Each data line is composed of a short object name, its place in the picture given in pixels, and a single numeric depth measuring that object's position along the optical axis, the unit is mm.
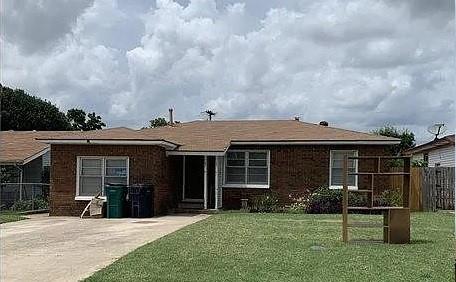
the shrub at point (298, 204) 25636
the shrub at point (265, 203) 25875
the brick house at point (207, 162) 23641
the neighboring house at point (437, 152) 33719
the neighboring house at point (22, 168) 28438
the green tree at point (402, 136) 55719
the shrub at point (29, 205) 26570
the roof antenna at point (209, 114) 40650
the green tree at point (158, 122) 62250
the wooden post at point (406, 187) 14906
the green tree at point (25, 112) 52903
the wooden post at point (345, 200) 14164
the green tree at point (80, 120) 61219
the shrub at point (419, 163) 38706
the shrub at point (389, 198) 24594
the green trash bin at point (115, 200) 22469
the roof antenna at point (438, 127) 32606
